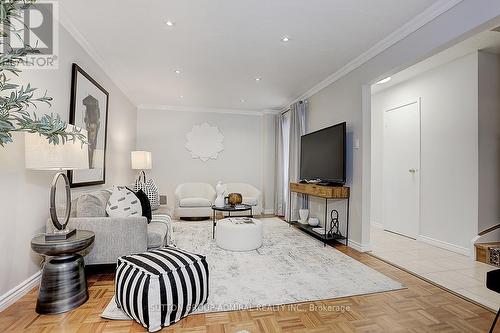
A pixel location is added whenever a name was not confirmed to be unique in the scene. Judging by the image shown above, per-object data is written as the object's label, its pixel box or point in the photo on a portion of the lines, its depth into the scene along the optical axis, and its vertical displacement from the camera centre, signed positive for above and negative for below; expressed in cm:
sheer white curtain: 523 +41
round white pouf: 335 -86
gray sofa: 241 -59
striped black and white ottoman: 172 -82
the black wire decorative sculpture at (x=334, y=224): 395 -81
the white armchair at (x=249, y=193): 561 -53
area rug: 213 -105
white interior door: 412 +4
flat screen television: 369 +24
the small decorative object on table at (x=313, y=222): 437 -86
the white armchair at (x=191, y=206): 531 -75
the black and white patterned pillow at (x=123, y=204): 266 -37
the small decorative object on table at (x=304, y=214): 455 -76
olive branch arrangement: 108 +28
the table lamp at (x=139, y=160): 506 +17
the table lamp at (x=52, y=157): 182 +8
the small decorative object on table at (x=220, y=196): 412 -42
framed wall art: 291 +63
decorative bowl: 414 -47
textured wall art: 629 +67
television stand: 365 -34
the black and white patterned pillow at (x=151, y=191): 387 -34
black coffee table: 391 -58
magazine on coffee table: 355 -70
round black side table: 189 -80
